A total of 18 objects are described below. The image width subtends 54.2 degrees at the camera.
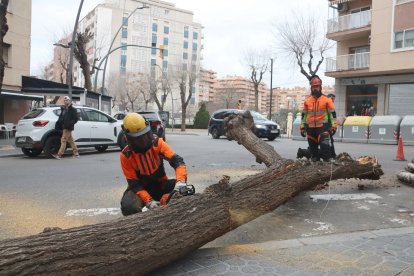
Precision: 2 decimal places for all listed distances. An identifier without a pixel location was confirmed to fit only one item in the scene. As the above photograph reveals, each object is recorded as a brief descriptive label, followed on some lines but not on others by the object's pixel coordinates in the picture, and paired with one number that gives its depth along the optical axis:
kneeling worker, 3.69
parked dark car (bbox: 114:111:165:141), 15.80
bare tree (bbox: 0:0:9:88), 12.29
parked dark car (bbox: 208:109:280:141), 19.83
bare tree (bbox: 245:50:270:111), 49.38
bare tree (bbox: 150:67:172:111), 57.09
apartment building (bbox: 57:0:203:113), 90.00
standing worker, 7.16
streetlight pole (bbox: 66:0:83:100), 17.28
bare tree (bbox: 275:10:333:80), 31.80
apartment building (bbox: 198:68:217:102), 114.06
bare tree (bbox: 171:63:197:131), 51.99
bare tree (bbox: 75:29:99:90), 25.53
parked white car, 11.49
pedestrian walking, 11.16
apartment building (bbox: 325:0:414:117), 24.70
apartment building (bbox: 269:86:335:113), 137.30
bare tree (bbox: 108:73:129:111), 67.30
